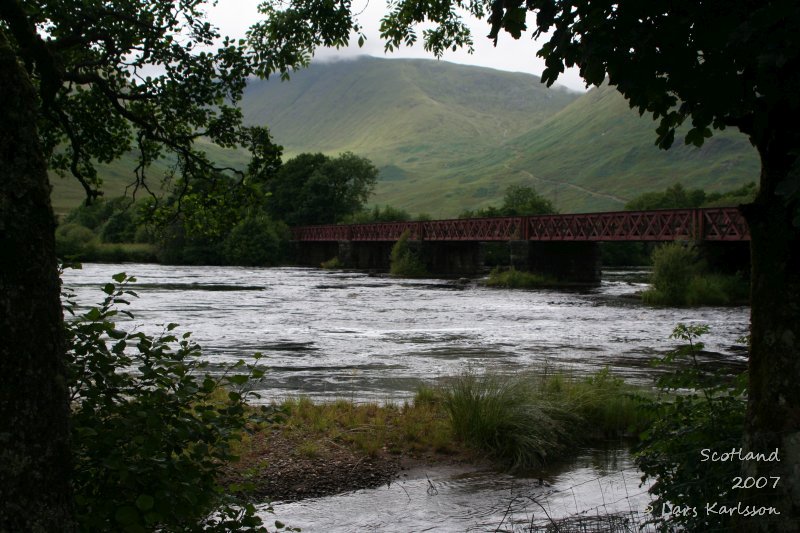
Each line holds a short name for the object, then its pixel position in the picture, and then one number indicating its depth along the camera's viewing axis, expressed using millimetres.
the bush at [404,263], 76094
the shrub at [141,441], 4250
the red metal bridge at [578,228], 48875
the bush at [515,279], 59281
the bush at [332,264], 93188
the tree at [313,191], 107375
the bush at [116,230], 103231
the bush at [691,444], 5543
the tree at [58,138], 3424
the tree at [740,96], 4098
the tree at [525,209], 102375
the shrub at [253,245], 94188
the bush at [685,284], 41375
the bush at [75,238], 90769
